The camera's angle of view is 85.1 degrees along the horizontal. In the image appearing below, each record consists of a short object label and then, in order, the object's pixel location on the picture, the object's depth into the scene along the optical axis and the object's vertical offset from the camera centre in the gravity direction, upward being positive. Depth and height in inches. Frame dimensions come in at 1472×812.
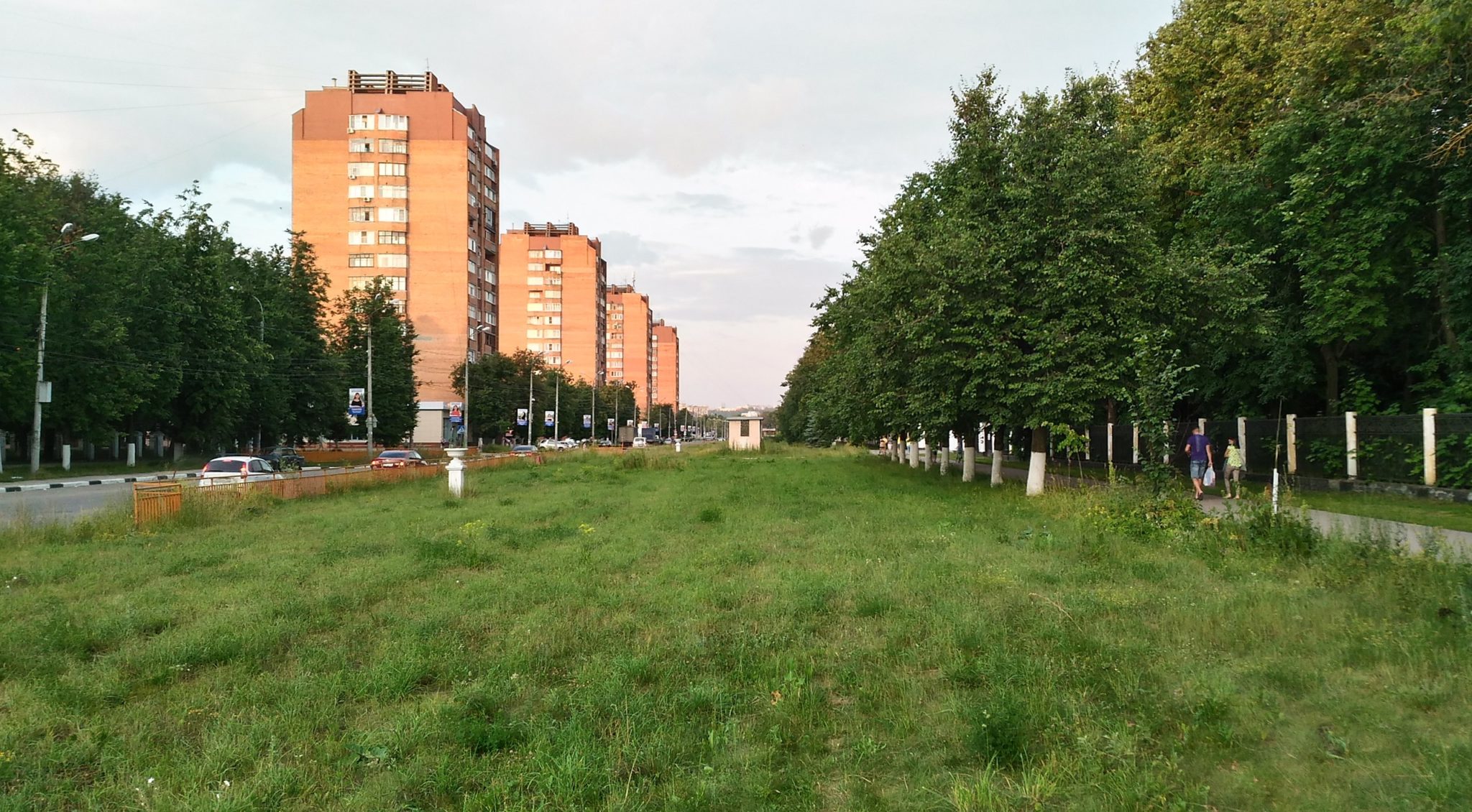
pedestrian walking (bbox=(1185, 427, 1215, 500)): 703.7 -26.3
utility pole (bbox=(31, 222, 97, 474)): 1160.2 +58.3
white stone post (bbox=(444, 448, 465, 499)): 838.5 -53.9
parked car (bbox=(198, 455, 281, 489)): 918.4 -56.7
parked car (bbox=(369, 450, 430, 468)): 1436.6 -65.6
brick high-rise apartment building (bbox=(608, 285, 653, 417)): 7135.8 +767.4
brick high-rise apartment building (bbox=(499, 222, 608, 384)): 5128.0 +814.5
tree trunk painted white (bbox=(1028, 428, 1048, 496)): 786.8 -40.3
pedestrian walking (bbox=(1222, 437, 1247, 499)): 725.3 -34.0
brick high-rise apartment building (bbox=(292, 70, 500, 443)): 2962.6 +851.6
